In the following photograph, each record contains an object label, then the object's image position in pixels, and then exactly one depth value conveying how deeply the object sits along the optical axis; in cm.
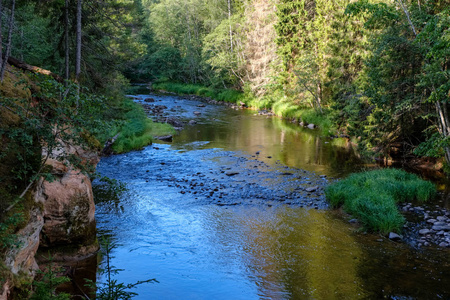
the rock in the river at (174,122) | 3140
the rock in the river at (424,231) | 1146
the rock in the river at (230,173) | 1805
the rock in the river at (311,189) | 1557
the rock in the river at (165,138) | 2616
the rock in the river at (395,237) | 1113
